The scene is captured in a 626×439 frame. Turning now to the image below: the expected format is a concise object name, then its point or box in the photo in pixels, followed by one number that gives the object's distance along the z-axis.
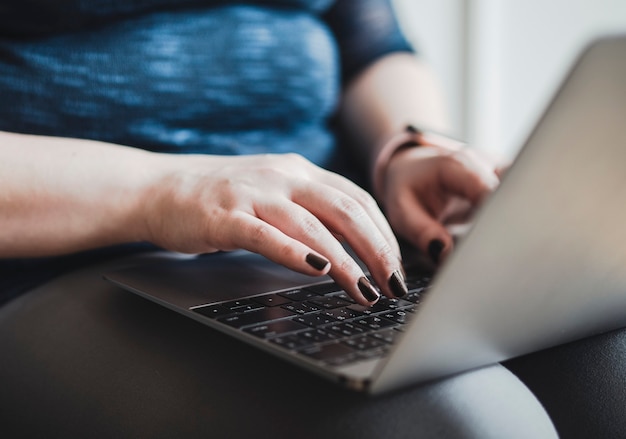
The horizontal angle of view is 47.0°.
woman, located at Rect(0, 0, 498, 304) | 0.49
